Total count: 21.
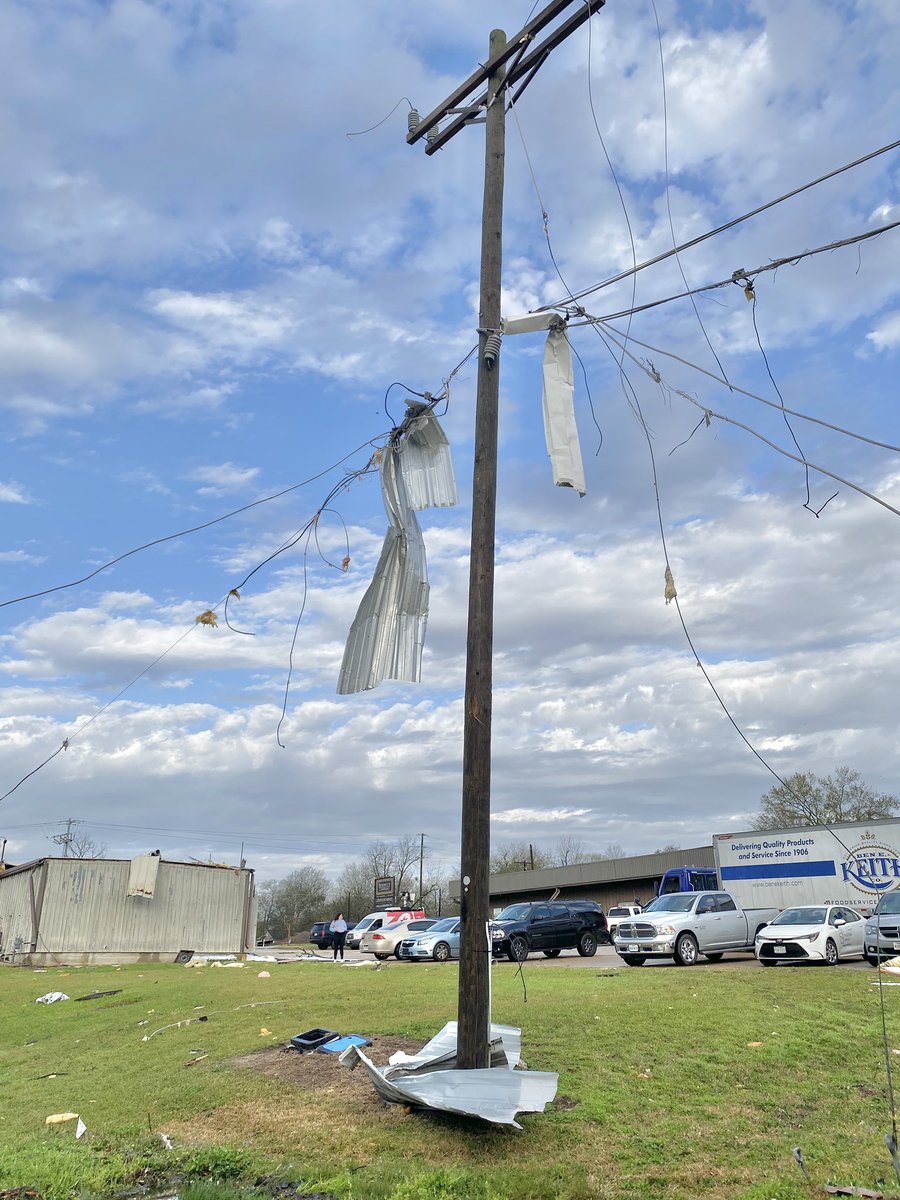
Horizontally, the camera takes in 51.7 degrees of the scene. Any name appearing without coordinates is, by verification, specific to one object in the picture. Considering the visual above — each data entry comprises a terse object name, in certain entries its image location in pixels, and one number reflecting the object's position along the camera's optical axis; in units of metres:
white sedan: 17.75
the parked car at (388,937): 29.97
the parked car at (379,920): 36.31
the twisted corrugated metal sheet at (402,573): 8.88
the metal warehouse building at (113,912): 29.52
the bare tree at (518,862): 95.09
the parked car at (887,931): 18.33
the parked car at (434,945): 26.33
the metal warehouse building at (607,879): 54.09
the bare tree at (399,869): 102.88
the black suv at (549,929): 22.44
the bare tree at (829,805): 57.72
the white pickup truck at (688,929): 19.92
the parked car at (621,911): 37.22
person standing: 29.16
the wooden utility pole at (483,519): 6.95
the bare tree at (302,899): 97.56
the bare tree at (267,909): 99.31
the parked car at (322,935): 47.09
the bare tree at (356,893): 92.69
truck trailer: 23.81
